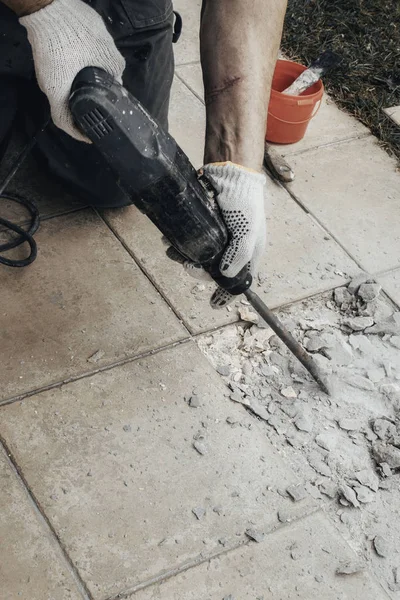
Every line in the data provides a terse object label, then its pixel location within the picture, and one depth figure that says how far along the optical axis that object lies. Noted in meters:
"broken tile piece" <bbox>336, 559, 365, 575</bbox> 2.30
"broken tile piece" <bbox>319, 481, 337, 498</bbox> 2.50
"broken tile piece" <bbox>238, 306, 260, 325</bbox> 2.95
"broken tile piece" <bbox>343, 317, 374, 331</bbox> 2.97
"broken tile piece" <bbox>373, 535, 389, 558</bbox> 2.37
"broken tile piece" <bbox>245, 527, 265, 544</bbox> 2.34
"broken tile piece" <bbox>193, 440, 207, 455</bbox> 2.54
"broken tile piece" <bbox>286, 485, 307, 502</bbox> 2.46
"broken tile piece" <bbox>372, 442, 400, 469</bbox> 2.57
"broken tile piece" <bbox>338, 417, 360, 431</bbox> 2.67
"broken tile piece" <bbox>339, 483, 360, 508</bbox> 2.47
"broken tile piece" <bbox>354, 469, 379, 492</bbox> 2.52
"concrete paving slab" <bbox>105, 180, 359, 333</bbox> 3.01
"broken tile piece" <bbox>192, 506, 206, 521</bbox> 2.38
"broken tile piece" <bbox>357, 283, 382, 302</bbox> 3.09
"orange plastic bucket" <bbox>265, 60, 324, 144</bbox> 3.59
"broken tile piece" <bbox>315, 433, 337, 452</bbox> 2.62
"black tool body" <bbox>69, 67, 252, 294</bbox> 2.07
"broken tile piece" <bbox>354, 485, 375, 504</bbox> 2.49
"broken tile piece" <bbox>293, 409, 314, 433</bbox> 2.65
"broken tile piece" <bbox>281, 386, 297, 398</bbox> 2.74
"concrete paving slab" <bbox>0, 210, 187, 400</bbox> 2.72
